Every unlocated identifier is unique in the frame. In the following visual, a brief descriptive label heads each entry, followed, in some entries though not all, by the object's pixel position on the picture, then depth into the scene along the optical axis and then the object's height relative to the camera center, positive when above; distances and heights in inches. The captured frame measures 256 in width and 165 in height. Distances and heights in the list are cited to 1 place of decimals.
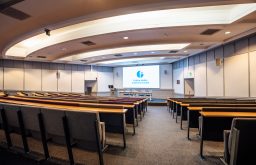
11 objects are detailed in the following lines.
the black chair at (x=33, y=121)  90.9 -23.6
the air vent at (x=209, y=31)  210.8 +71.1
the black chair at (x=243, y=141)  65.4 -25.3
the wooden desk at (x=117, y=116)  110.0 -26.4
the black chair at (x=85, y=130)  79.2 -25.4
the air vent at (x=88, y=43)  269.0 +70.8
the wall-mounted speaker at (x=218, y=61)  306.1 +41.7
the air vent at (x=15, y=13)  144.1 +68.2
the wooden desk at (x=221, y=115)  97.0 -20.7
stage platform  391.8 -54.4
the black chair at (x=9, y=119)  102.9 -25.1
